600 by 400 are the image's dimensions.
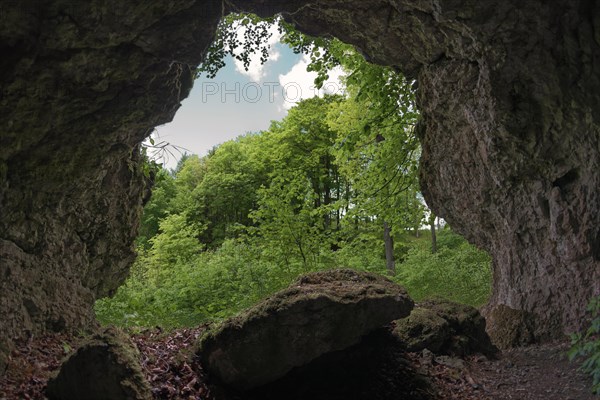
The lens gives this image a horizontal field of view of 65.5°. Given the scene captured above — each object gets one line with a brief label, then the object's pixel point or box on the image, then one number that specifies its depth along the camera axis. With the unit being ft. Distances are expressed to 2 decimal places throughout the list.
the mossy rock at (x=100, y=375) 13.62
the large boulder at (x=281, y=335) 16.71
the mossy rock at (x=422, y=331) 21.62
